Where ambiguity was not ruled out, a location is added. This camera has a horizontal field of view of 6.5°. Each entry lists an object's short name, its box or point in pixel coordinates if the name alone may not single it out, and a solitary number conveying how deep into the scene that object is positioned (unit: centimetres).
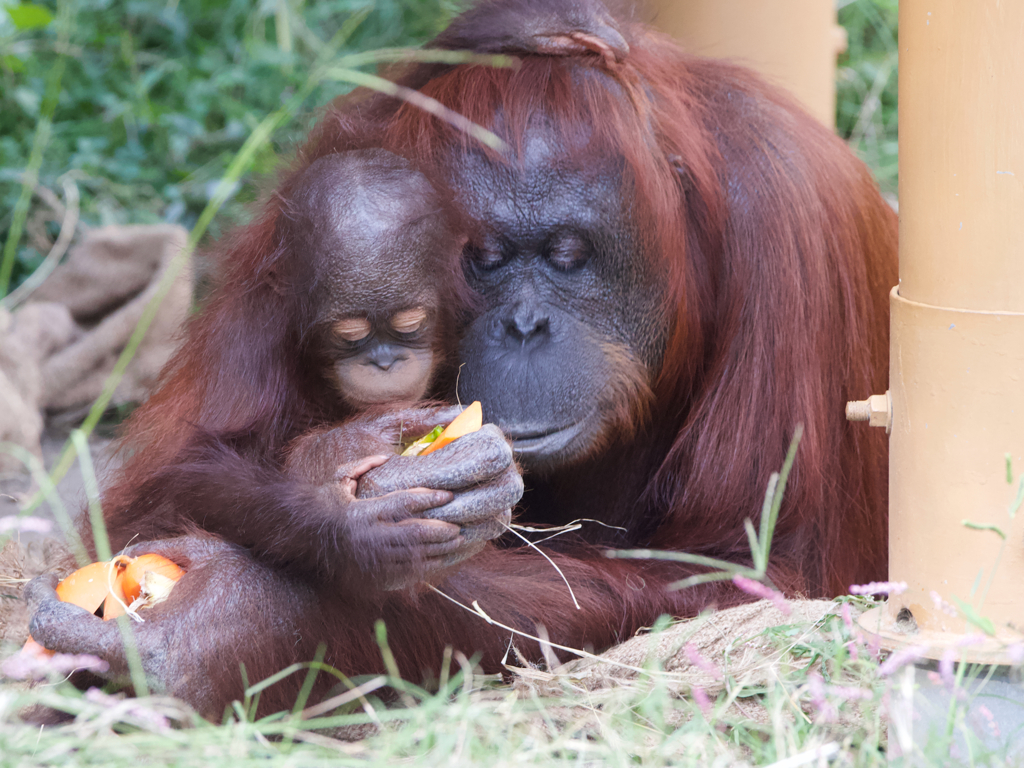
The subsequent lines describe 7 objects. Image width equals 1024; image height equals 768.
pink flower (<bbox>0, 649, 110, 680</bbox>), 567
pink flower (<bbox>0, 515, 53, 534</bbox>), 570
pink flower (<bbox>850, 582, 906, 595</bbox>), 571
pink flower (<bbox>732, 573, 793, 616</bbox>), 567
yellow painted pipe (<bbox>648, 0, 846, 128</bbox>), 631
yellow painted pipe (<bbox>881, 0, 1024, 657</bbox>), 569
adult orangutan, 593
